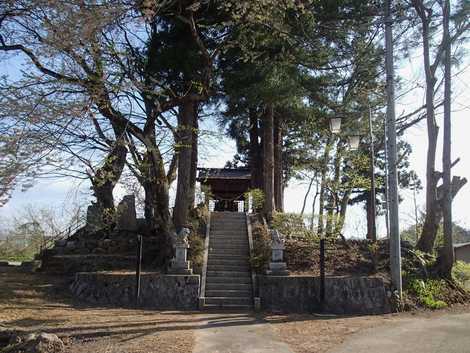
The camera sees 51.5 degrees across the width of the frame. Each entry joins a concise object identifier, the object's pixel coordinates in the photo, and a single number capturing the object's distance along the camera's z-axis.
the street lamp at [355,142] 15.12
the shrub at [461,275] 14.50
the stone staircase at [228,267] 13.22
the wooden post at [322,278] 12.71
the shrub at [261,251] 14.79
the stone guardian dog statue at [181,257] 13.77
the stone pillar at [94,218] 19.77
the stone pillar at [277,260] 13.67
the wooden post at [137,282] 12.93
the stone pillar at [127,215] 19.62
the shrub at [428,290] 12.56
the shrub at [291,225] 17.66
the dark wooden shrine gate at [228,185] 27.44
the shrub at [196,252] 14.93
